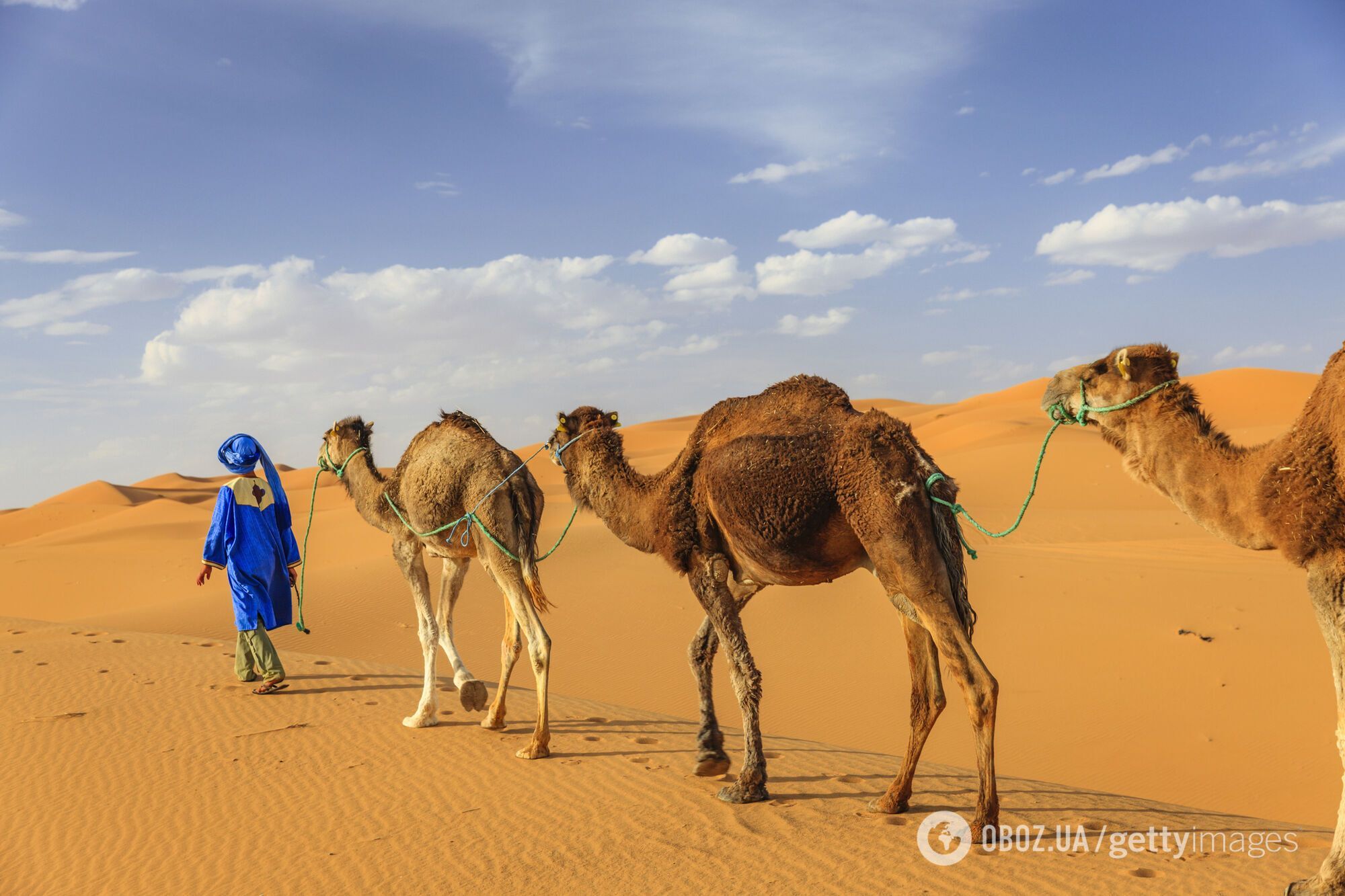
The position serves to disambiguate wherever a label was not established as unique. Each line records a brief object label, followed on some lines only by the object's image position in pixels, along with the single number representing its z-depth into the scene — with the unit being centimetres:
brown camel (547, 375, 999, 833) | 549
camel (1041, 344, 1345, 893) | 449
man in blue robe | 934
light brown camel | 779
